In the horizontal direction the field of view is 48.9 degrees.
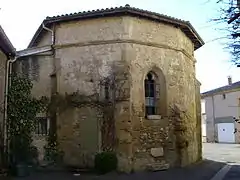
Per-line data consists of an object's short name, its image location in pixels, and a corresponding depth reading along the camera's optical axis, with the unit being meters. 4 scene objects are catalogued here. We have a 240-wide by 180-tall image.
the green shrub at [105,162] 10.04
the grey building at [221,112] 28.27
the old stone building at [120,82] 10.70
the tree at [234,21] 4.86
